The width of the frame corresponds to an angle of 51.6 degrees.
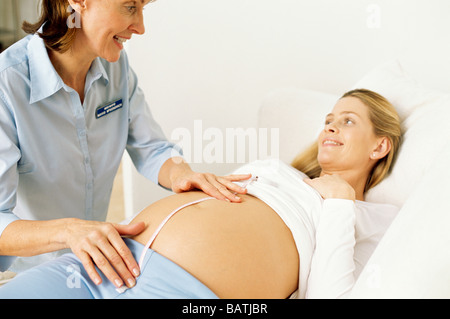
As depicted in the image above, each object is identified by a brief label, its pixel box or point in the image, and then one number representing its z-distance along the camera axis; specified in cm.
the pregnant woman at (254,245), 111
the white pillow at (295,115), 191
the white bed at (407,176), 90
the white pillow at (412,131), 153
